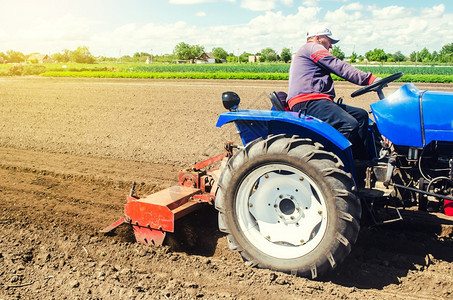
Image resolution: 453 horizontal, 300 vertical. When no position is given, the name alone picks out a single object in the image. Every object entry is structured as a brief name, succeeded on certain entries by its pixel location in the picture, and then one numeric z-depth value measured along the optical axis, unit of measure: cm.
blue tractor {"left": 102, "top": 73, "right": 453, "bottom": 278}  318
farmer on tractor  356
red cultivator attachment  384
